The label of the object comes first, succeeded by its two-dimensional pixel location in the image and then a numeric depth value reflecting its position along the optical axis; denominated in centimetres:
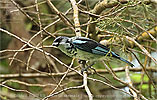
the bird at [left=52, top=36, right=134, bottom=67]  574
